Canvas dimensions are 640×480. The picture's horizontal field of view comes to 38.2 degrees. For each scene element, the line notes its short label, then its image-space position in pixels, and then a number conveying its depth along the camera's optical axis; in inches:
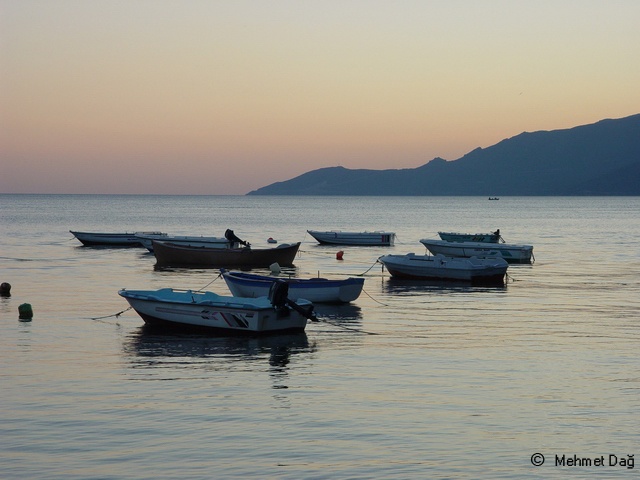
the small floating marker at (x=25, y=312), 1368.1
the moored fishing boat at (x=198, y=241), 2537.6
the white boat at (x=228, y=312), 1202.6
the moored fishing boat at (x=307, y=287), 1530.5
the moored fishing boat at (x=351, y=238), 3449.8
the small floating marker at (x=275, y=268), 2076.8
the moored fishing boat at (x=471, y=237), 3105.3
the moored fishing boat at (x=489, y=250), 2632.9
